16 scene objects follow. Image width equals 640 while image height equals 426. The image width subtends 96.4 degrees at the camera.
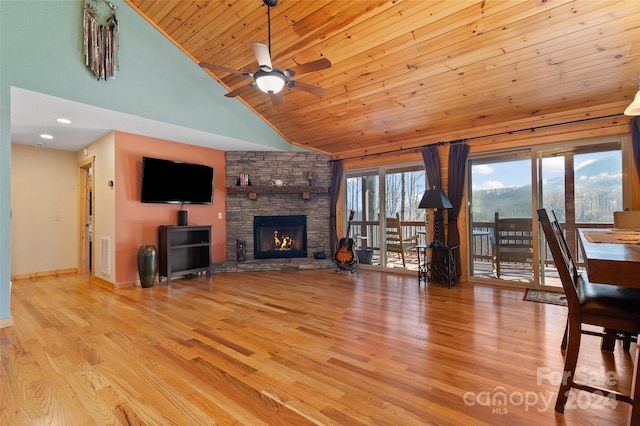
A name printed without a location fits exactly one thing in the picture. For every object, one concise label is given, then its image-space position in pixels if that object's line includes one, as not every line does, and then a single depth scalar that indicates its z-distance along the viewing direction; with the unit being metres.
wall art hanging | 3.46
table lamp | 4.25
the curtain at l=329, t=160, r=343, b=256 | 6.18
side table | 4.46
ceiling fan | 2.64
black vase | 4.39
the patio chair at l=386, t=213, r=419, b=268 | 5.35
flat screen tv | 4.67
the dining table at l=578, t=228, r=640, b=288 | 1.09
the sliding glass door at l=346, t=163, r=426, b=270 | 5.38
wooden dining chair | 1.50
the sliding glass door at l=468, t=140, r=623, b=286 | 3.74
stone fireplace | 5.88
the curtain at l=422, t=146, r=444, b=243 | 4.80
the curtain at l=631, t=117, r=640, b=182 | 3.36
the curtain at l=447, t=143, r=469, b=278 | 4.59
